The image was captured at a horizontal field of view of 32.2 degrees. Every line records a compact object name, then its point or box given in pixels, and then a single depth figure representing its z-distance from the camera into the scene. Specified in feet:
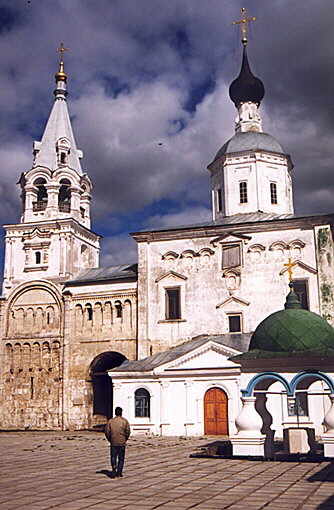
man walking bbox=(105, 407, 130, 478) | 36.68
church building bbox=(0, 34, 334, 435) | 82.33
